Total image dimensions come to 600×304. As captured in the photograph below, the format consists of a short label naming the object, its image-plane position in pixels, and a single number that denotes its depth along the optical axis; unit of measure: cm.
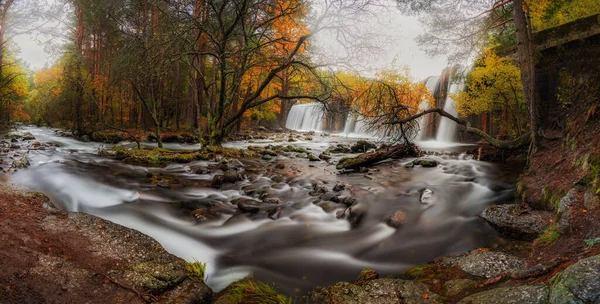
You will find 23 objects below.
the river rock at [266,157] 1140
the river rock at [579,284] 168
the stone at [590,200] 332
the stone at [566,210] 341
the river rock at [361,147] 1451
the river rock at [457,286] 267
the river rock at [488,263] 305
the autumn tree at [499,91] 1188
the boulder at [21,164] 699
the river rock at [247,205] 539
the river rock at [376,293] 268
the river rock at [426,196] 607
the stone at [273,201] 588
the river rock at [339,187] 670
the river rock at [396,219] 504
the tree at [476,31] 695
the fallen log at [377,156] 954
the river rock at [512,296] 198
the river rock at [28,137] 1466
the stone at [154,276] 254
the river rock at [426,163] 970
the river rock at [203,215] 495
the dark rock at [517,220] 414
